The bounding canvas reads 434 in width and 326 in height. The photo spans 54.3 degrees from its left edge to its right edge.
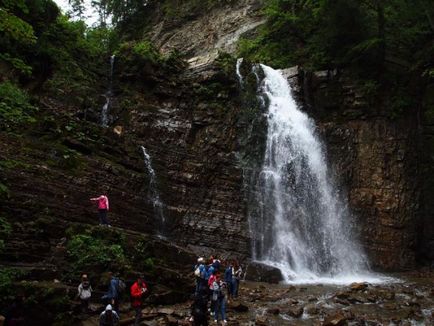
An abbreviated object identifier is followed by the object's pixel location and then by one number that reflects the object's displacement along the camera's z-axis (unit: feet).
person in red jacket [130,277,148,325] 37.63
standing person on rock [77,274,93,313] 38.11
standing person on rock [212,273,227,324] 39.17
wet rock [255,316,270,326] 40.24
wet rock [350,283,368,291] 55.47
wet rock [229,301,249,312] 44.73
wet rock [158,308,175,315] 41.34
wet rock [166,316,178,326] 38.50
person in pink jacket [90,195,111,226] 51.96
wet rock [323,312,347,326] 39.96
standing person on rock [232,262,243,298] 49.39
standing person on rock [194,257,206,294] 38.12
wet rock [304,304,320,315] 45.19
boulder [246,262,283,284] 61.05
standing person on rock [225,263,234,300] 49.32
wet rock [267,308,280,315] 44.50
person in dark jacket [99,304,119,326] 31.89
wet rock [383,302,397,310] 48.21
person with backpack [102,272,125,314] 37.32
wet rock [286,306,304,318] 44.24
